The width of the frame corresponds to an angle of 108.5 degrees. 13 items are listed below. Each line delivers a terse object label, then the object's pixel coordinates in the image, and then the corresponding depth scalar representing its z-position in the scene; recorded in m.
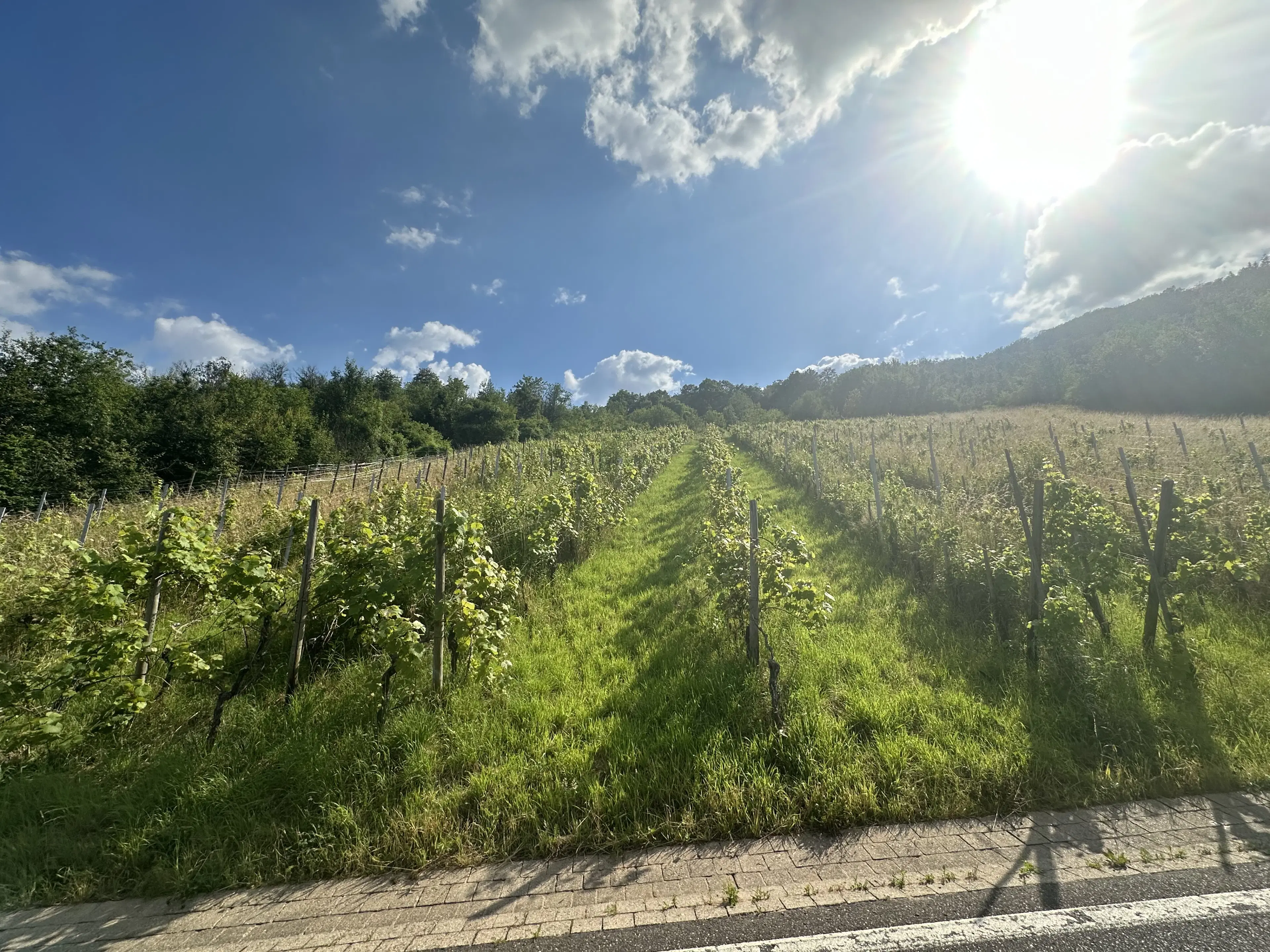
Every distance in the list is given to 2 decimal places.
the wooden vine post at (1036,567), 4.55
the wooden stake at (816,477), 13.12
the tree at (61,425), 19.34
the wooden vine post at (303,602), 4.13
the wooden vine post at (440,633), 4.16
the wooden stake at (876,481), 9.46
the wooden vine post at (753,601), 4.68
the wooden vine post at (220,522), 8.31
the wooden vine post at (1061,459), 13.73
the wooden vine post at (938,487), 11.00
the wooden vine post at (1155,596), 4.55
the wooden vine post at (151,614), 3.89
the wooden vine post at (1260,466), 8.57
